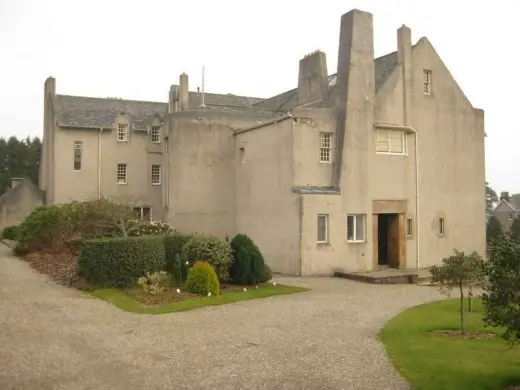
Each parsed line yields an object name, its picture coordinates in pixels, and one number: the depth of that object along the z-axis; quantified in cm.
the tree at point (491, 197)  9900
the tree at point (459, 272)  1399
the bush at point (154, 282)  1825
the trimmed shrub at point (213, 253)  2045
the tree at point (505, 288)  840
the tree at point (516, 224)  5944
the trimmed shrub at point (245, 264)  2048
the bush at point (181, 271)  2022
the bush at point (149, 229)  2709
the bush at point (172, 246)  2251
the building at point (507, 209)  7962
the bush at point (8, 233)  4191
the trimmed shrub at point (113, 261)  1973
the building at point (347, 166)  2580
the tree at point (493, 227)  5744
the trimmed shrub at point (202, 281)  1844
